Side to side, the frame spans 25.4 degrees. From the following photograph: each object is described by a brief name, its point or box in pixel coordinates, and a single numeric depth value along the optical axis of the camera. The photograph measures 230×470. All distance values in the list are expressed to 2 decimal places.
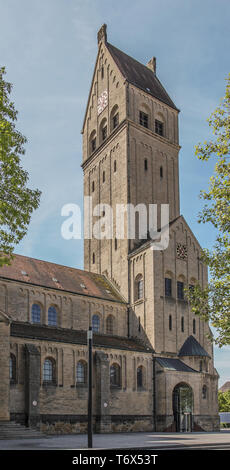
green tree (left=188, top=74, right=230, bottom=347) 23.70
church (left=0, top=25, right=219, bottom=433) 37.41
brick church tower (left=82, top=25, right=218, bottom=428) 47.62
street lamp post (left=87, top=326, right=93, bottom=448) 21.41
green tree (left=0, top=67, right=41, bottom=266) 22.45
